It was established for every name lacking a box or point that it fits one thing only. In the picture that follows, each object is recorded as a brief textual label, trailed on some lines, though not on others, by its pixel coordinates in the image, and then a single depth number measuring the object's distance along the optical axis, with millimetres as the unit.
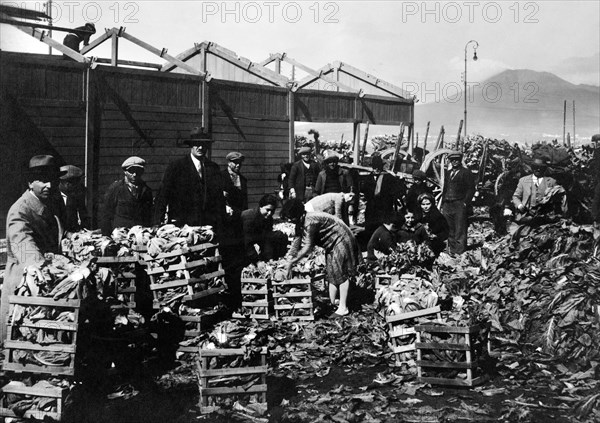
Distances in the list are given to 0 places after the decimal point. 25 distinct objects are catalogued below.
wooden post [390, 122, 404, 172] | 14892
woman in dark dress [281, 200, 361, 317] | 7961
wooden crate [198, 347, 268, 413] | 5113
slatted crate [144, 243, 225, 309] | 6730
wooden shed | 10820
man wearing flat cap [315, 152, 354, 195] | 11320
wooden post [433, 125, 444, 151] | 19641
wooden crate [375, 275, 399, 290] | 8453
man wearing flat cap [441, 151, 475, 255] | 11023
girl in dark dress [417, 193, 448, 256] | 9961
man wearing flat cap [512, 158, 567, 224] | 9156
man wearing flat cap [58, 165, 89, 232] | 8180
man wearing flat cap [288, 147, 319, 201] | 12680
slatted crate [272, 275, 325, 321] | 7750
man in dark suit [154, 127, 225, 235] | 7883
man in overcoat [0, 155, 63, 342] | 5539
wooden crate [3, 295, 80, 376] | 4879
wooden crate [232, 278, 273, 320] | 7727
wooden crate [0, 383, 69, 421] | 4727
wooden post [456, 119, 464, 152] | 18969
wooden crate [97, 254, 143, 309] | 6676
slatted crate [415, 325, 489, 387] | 5578
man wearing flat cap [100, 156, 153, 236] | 7855
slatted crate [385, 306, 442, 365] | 6051
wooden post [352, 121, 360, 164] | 19027
